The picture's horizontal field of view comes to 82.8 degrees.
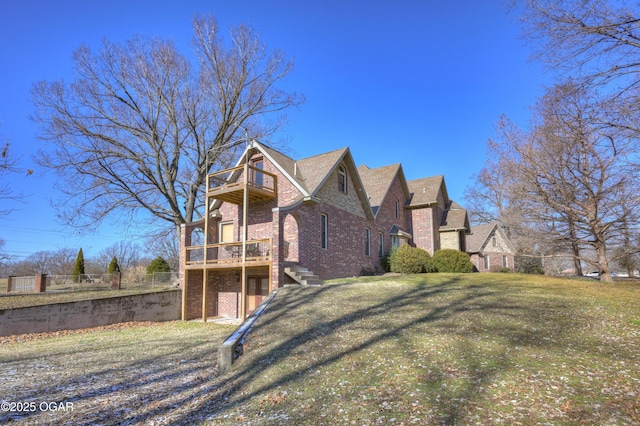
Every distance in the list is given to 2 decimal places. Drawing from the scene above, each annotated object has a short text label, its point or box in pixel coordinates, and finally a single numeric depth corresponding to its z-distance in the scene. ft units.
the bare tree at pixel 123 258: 176.35
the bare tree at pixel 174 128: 67.46
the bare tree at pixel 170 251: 131.23
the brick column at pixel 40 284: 69.92
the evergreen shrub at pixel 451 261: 72.95
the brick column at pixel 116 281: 76.46
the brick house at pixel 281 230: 51.65
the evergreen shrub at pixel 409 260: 68.64
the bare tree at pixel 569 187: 48.70
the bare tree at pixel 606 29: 23.53
